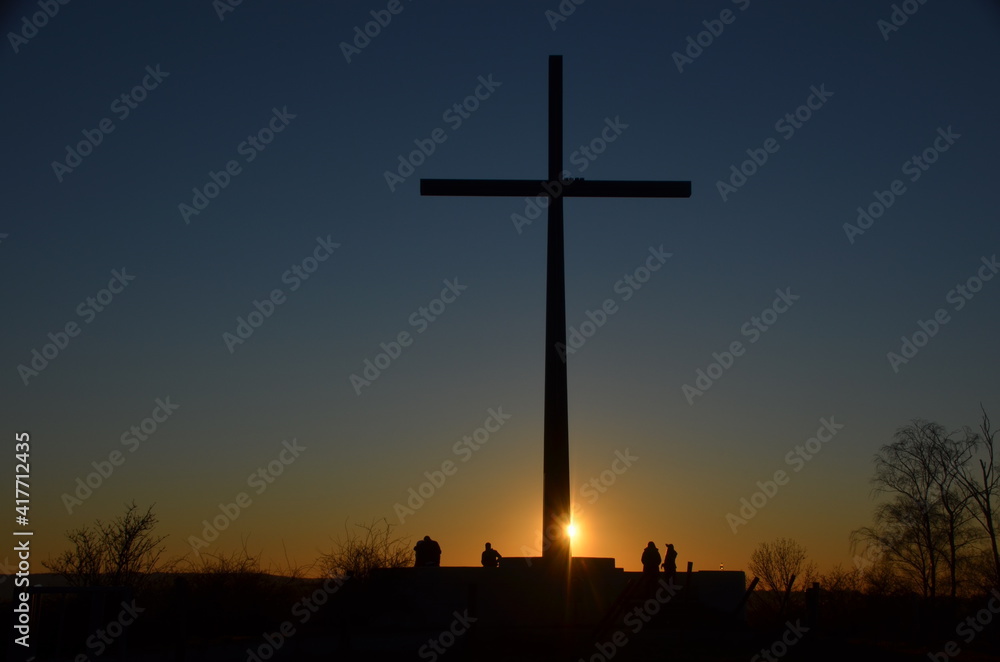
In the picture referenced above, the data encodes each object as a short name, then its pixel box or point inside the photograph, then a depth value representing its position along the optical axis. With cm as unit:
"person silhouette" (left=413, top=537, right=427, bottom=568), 2845
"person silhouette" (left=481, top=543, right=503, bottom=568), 2945
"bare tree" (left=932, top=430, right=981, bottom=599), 4647
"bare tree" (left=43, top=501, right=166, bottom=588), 2703
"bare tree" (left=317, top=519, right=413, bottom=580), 2970
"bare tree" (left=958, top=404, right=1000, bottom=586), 4456
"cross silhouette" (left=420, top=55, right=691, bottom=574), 2723
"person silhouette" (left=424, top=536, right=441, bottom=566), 2858
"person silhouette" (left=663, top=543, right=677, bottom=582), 2703
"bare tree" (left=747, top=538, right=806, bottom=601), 4214
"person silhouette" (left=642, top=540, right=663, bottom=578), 2655
